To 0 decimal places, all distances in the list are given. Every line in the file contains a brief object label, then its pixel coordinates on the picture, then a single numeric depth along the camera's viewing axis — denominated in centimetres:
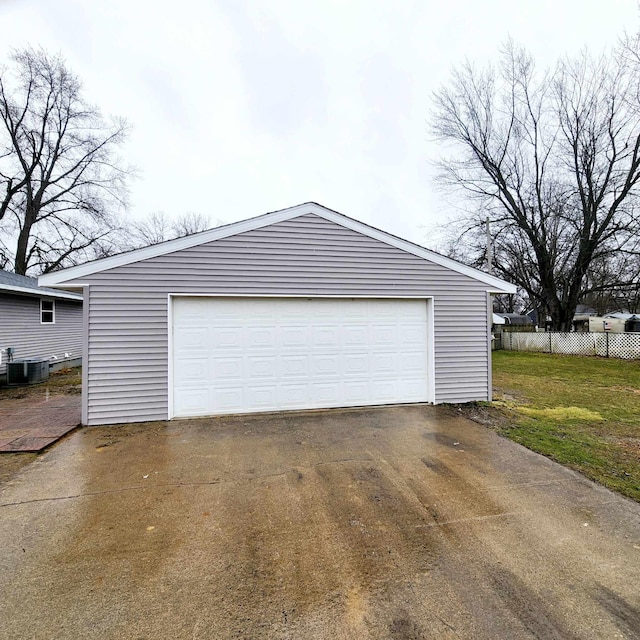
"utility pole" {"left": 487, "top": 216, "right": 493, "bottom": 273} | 1573
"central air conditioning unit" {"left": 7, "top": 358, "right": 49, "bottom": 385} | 962
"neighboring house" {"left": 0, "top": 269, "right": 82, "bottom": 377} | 1003
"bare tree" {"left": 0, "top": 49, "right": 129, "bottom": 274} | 1823
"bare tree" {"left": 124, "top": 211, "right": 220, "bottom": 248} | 2595
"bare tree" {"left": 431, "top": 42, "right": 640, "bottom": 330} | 1678
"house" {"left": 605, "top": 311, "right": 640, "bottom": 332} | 2236
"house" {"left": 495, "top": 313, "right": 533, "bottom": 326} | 3509
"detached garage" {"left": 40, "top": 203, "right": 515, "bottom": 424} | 566
